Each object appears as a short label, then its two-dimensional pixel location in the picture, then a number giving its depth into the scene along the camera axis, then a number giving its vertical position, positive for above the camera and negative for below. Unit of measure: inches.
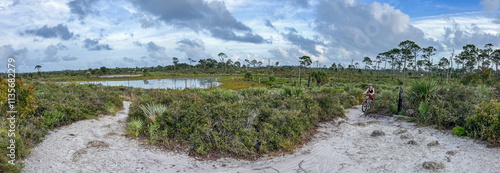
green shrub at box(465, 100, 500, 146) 283.1 -49.3
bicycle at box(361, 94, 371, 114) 539.5 -56.0
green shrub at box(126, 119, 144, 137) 337.1 -66.2
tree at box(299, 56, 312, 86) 2472.9 +135.8
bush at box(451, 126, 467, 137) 325.7 -63.8
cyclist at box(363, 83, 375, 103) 534.3 -31.8
